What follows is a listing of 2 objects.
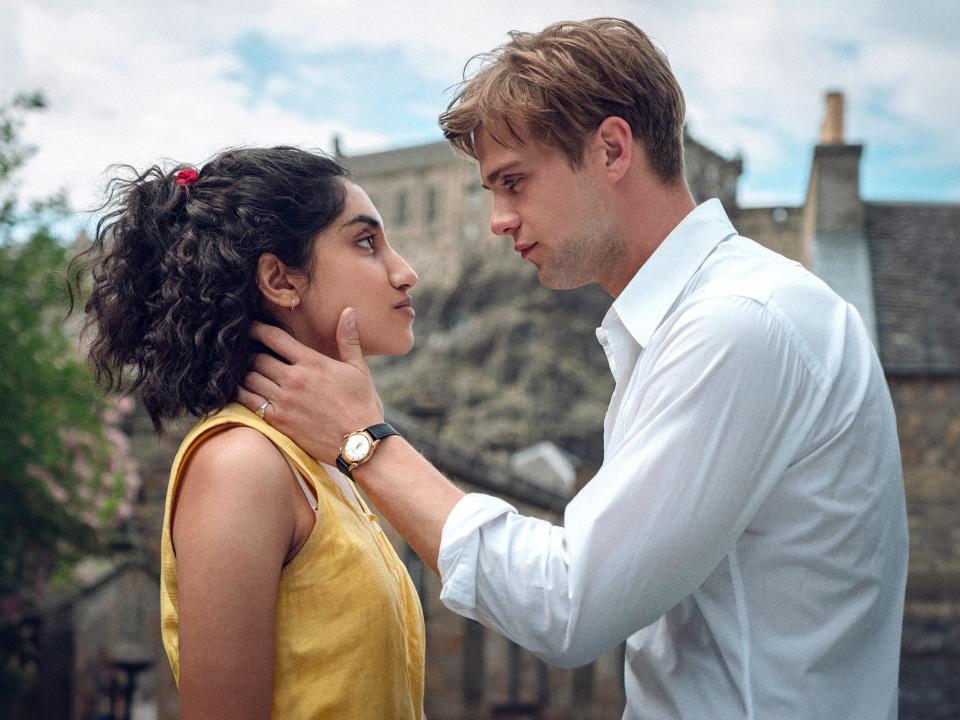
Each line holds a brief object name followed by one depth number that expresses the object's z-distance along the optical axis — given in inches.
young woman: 89.0
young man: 78.5
